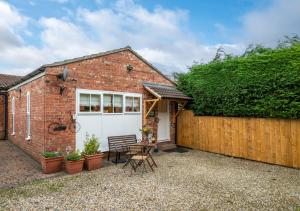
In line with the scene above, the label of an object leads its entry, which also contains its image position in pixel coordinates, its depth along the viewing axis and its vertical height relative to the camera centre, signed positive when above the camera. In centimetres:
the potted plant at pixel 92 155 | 699 -167
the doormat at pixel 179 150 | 1045 -228
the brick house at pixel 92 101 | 737 +31
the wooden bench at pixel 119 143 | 837 -153
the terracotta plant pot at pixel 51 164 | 651 -186
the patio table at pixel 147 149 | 731 -155
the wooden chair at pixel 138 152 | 710 -162
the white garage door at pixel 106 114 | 801 -26
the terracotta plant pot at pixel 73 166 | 655 -191
